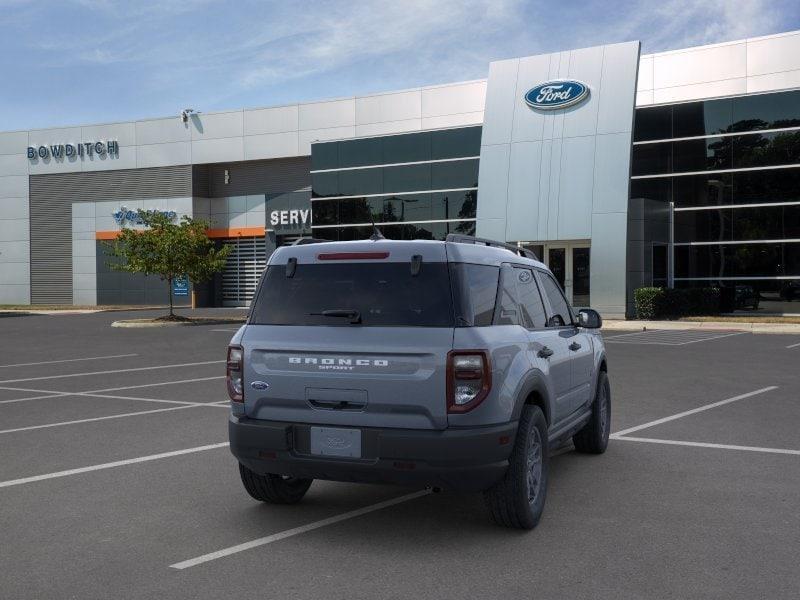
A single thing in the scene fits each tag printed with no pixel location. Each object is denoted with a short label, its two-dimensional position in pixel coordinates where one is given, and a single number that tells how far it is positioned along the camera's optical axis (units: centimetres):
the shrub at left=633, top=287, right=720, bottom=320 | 2767
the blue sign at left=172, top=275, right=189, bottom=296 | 4412
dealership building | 2888
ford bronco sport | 485
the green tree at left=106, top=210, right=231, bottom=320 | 3244
